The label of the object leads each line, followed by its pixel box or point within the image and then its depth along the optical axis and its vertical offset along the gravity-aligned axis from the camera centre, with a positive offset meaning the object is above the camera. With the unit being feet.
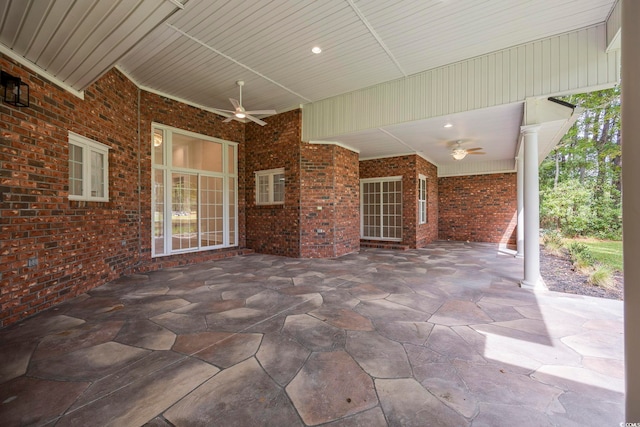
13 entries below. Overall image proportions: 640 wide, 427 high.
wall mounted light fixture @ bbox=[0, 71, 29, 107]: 9.27 +4.39
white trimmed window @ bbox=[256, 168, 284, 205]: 24.16 +2.44
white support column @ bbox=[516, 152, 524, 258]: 24.34 +0.91
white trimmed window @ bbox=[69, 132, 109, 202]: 12.88 +2.31
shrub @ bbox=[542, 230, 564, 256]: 26.41 -3.26
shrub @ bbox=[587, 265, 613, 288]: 14.38 -3.62
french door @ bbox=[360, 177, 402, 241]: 30.42 +0.53
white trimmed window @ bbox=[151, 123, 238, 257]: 20.04 +1.79
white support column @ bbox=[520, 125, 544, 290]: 14.39 +0.06
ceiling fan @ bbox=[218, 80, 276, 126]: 17.04 +6.56
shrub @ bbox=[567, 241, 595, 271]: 18.03 -3.43
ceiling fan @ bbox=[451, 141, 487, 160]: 23.72 +5.52
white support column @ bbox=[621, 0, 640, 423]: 3.48 +0.13
